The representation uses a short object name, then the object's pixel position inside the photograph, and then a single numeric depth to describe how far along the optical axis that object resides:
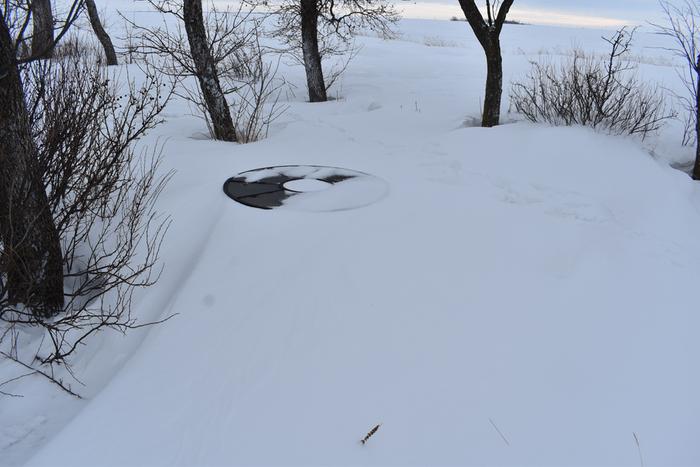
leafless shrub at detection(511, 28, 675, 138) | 5.85
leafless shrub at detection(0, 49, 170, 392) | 3.00
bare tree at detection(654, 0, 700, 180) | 5.25
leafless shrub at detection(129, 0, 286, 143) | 6.30
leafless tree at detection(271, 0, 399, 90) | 9.15
